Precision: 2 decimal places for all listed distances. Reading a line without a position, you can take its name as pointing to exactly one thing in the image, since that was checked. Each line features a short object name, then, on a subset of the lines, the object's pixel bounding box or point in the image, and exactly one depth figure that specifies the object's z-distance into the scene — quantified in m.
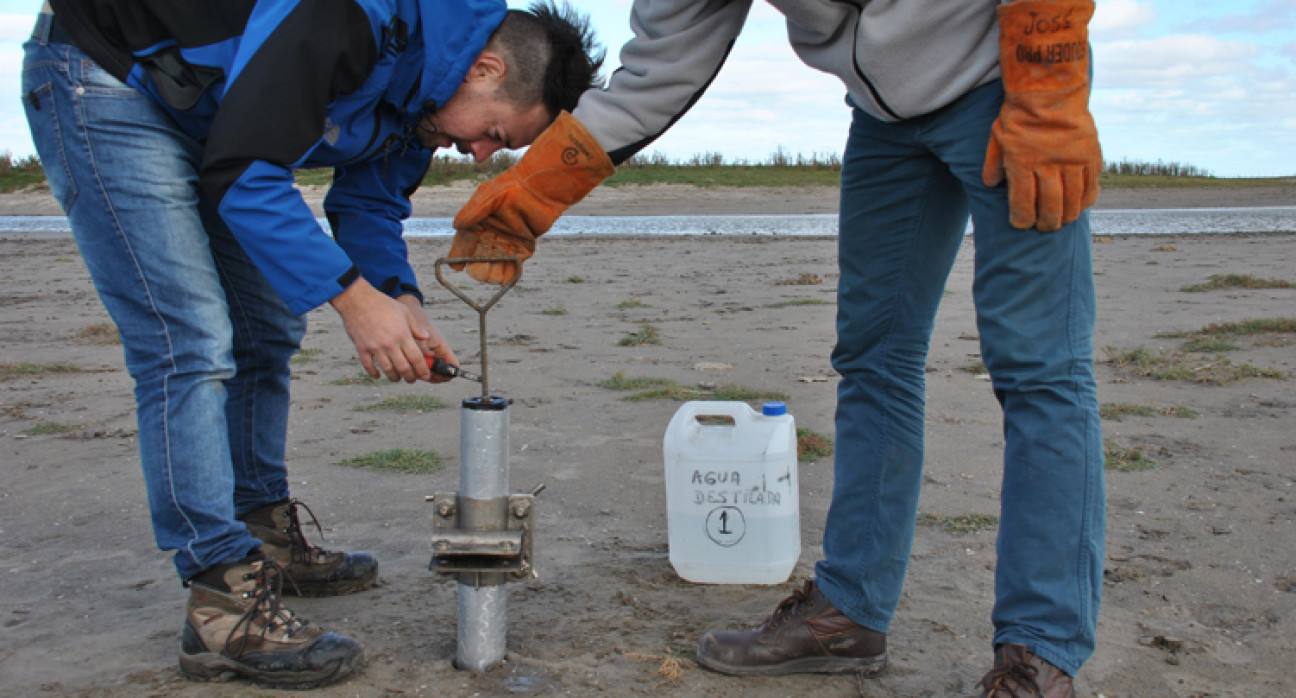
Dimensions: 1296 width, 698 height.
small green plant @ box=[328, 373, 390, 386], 5.36
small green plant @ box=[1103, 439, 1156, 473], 3.52
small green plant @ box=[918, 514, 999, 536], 2.98
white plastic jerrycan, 2.67
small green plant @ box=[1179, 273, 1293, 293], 8.22
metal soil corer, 1.97
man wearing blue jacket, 1.85
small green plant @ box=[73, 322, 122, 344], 6.55
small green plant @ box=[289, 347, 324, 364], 5.97
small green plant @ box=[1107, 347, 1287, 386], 4.81
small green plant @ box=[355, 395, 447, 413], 4.70
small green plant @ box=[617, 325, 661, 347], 6.25
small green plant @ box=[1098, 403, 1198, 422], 4.21
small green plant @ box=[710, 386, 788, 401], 4.57
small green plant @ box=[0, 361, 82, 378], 5.51
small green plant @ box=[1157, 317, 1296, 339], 5.97
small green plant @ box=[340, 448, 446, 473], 3.71
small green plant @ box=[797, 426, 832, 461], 3.80
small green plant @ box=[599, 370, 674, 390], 5.01
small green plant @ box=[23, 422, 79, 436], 4.21
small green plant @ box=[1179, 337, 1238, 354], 5.56
